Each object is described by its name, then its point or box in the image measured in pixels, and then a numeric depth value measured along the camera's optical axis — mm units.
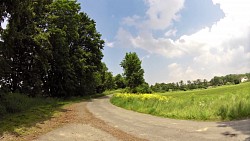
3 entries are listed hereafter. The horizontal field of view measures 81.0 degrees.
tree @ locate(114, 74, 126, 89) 63007
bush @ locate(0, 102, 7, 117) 9089
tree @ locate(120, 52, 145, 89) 34897
